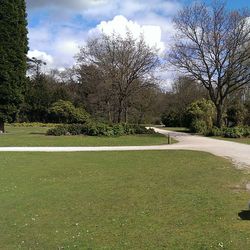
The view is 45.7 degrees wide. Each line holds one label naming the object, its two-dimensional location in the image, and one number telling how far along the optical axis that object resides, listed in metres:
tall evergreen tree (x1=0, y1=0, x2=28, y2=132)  23.52
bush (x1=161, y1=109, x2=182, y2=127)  43.39
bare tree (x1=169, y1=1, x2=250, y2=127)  25.85
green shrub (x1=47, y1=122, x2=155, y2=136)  22.02
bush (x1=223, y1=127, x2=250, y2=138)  23.35
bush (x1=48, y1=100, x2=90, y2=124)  39.21
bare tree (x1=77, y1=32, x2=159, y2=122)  31.09
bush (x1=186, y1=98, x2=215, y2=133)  27.83
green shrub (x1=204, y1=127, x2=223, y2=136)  24.48
